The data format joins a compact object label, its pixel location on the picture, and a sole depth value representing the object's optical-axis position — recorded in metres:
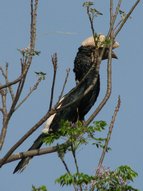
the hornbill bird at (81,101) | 17.05
